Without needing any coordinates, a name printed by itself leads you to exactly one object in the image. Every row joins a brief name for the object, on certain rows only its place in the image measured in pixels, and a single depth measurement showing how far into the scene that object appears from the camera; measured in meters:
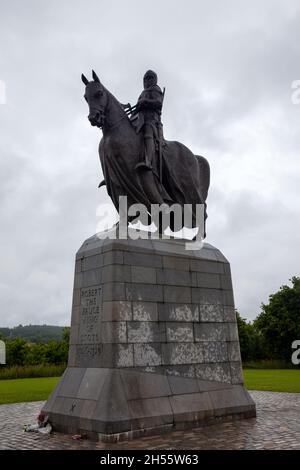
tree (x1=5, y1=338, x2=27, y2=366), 43.55
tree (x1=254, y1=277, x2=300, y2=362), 40.81
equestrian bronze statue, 11.11
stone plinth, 8.73
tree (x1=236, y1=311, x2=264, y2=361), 45.61
